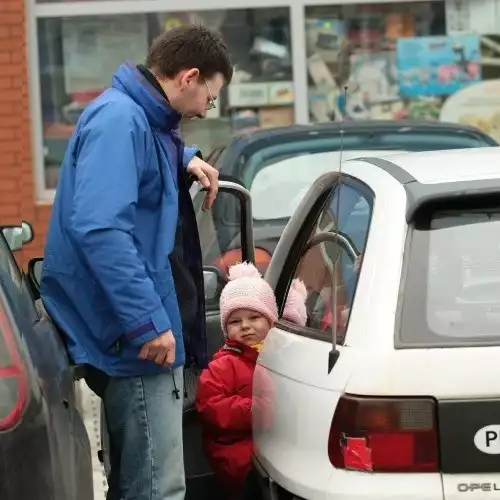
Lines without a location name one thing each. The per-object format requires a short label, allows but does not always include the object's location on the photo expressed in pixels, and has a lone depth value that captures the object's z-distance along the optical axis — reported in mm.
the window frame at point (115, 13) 19371
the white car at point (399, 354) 5385
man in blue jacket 6106
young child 7496
